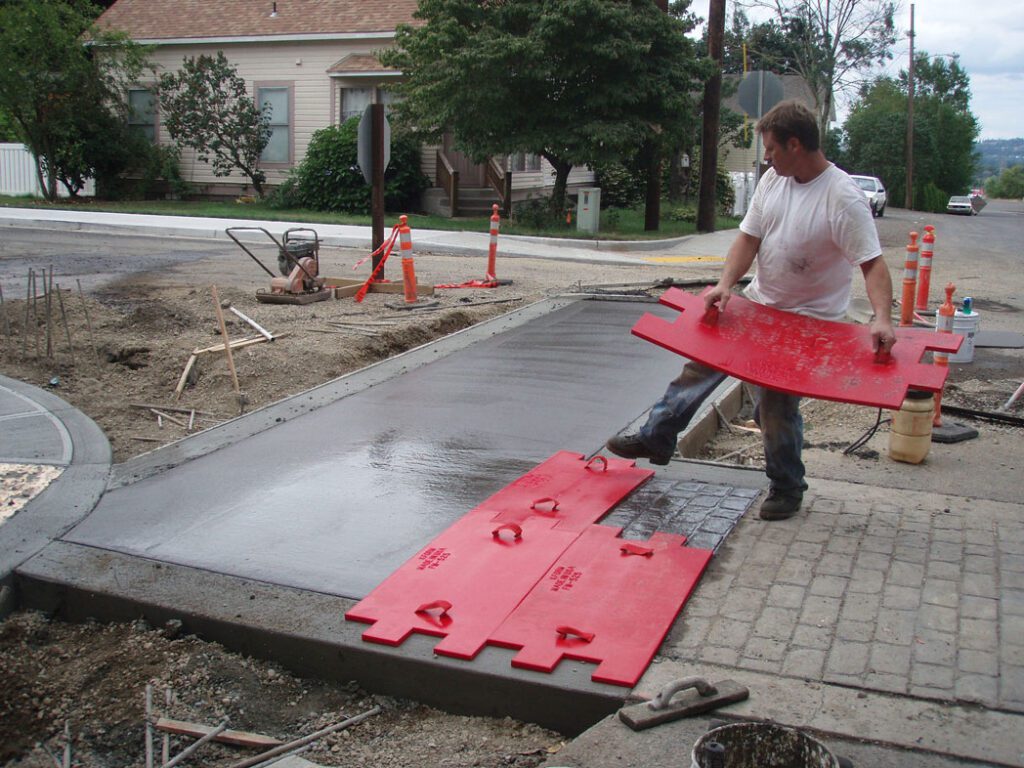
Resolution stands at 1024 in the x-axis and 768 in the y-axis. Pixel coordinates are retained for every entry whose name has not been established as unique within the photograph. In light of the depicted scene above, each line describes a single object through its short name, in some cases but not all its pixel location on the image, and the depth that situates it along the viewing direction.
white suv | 41.47
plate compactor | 11.05
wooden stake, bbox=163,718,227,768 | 3.25
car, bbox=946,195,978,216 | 54.82
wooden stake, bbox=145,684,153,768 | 3.24
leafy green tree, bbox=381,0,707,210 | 20.50
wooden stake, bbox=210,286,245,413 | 7.71
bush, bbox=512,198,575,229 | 23.39
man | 4.52
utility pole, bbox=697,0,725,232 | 23.55
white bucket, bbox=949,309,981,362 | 8.77
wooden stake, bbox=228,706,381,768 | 3.27
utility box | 22.58
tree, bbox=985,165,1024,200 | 119.75
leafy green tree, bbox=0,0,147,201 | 25.73
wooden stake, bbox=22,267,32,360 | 8.13
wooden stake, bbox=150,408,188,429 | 7.12
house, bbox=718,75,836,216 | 32.41
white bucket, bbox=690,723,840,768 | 2.67
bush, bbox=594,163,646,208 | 33.84
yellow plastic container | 5.73
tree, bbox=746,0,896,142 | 49.56
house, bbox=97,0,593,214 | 27.33
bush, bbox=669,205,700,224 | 29.42
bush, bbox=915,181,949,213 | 59.28
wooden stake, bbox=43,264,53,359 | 8.06
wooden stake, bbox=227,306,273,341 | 9.12
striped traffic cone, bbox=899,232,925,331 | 10.13
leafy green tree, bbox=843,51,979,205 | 63.84
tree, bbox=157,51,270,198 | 27.47
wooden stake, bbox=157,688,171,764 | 3.30
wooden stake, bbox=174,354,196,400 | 7.79
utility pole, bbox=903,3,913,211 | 57.94
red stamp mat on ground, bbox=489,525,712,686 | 3.52
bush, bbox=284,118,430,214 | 25.77
